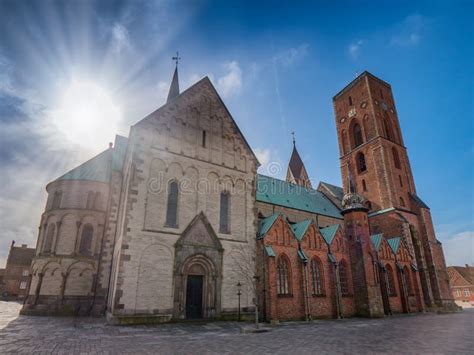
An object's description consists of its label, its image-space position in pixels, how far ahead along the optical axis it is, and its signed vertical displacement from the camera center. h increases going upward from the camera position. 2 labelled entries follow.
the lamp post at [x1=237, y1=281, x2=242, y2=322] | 19.62 -0.52
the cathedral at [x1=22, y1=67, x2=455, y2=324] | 18.39 +2.96
